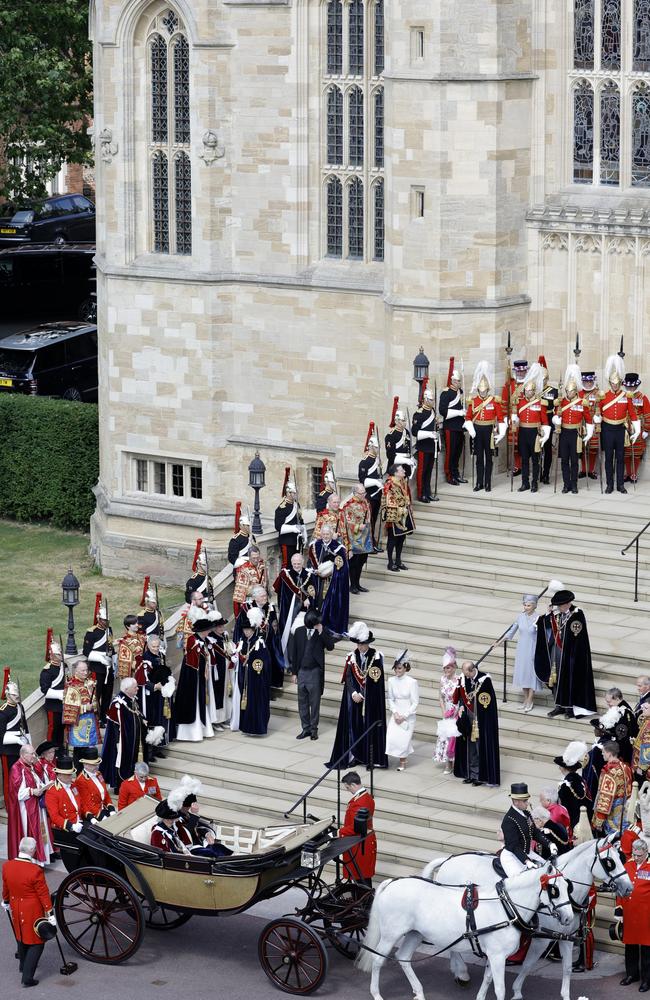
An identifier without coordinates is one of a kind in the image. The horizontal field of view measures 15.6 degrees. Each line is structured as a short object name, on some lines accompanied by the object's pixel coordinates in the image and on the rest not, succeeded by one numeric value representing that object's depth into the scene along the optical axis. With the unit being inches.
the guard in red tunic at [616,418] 1293.1
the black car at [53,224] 2164.1
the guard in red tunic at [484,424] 1318.9
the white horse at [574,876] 914.7
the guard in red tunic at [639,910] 927.0
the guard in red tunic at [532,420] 1315.2
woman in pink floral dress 1095.0
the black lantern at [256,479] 1295.5
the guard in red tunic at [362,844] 987.3
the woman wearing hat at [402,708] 1103.0
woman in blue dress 1131.9
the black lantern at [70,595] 1183.6
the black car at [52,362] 1802.4
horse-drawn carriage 941.2
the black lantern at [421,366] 1333.7
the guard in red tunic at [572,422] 1300.4
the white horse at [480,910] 909.2
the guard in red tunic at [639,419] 1294.3
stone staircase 1073.5
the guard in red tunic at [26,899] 940.0
